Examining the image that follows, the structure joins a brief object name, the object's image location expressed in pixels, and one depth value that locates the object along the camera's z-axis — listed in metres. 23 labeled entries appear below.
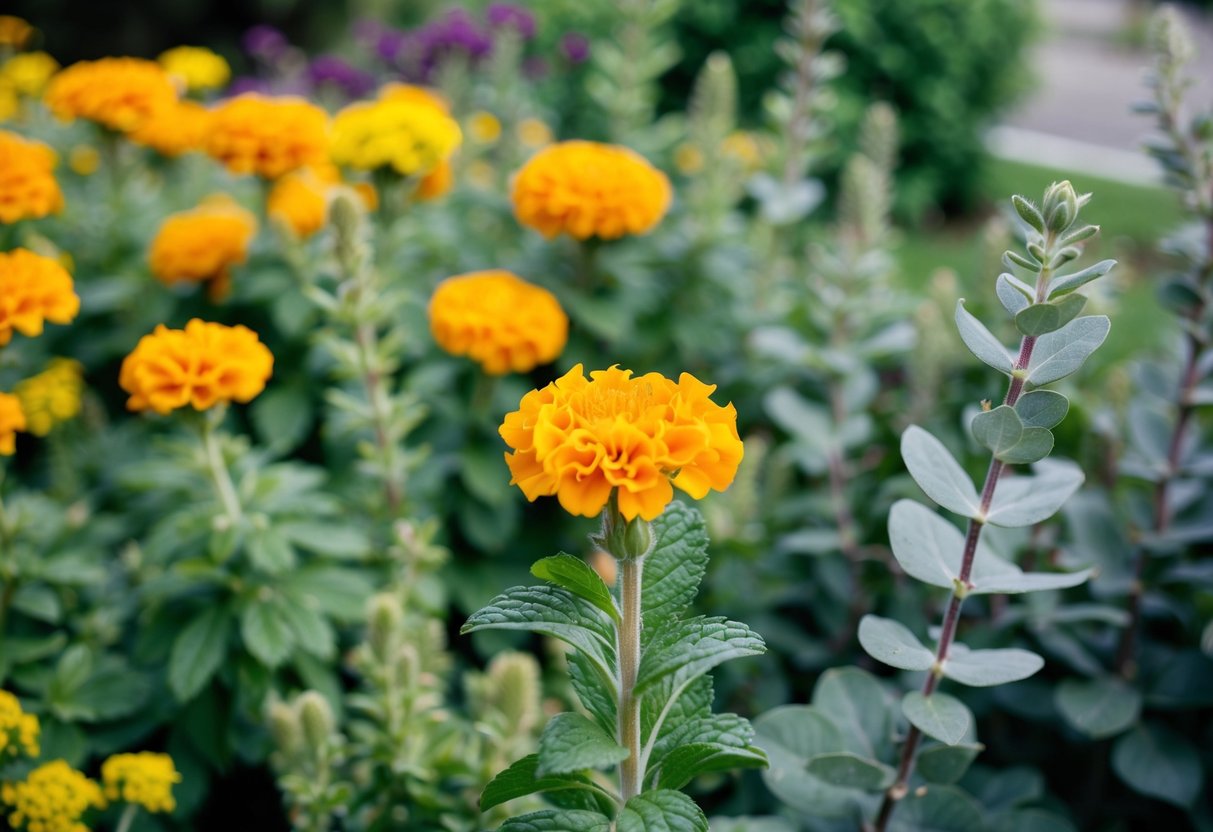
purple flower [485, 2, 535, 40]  1.40
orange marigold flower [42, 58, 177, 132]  1.18
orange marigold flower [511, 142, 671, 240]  1.09
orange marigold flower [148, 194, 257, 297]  1.14
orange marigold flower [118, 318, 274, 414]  0.94
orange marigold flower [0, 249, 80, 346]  0.94
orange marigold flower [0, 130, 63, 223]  1.03
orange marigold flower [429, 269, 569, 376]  1.06
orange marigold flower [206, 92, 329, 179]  1.13
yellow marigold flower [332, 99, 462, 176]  1.10
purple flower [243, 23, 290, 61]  1.58
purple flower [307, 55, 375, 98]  1.44
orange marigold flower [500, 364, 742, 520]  0.79
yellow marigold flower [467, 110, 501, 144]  1.44
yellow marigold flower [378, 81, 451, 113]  1.23
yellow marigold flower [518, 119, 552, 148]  1.56
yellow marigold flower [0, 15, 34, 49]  1.43
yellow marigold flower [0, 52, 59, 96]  1.44
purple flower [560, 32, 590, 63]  1.47
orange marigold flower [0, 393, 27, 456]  0.94
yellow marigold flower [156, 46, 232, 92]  1.44
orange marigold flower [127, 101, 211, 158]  1.22
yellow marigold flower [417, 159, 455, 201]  1.22
